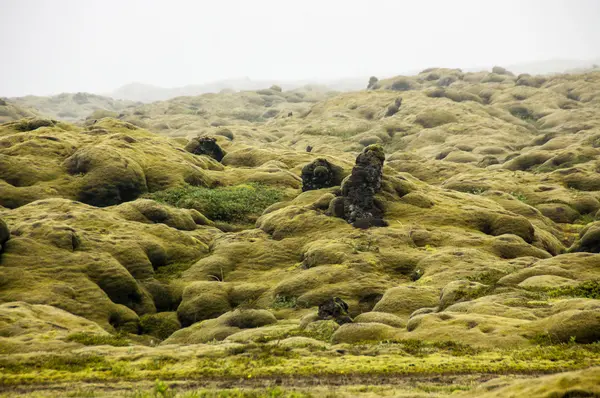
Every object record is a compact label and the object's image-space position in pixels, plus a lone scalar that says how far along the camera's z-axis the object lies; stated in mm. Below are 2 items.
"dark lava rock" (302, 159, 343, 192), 83188
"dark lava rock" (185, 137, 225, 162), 114188
